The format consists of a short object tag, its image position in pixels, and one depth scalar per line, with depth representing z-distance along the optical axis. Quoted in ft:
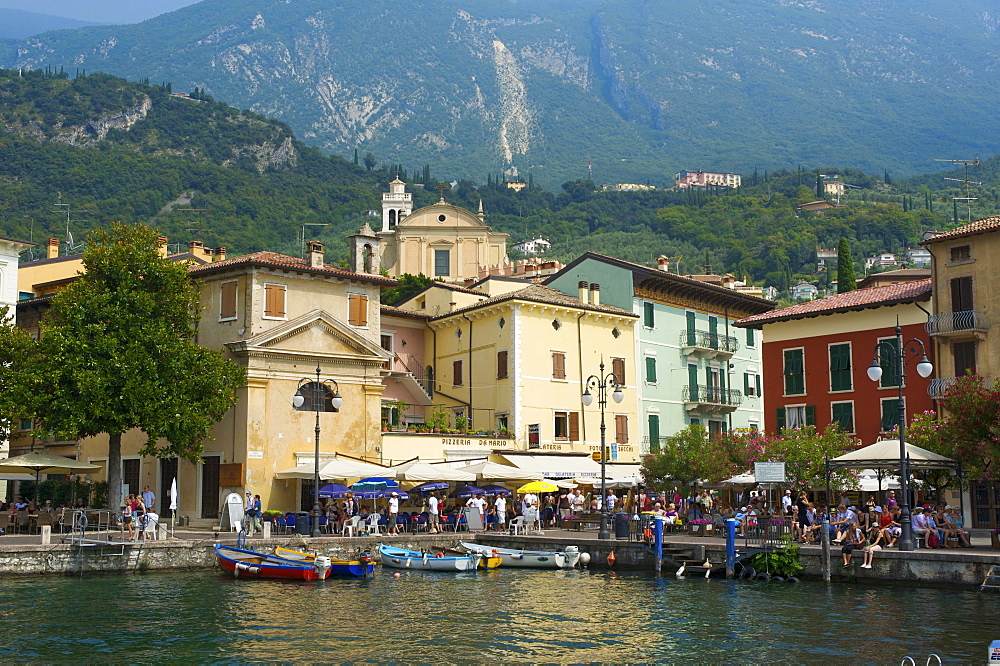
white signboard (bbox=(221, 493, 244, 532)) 122.83
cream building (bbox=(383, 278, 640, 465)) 169.58
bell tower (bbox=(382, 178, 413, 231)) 463.42
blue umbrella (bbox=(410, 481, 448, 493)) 135.54
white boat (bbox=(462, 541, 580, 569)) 118.52
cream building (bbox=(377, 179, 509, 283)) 344.28
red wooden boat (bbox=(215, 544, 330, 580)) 105.91
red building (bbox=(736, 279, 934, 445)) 152.76
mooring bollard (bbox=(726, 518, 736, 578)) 104.78
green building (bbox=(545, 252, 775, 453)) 187.21
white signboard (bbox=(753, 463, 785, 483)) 108.47
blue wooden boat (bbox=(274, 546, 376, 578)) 109.19
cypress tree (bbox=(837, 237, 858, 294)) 304.30
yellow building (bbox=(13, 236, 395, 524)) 138.51
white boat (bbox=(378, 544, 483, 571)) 117.08
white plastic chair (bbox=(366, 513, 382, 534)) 130.52
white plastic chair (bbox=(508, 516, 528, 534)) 140.15
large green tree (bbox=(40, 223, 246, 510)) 121.70
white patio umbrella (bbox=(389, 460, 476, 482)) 132.31
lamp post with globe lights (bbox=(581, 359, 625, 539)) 121.70
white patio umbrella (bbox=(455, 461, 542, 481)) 138.82
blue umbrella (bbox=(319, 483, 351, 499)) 131.13
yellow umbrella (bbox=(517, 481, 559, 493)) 141.63
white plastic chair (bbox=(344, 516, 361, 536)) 127.75
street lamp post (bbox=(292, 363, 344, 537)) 141.90
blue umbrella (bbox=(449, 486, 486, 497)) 142.90
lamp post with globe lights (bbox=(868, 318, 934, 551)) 94.12
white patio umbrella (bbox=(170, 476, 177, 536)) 124.26
